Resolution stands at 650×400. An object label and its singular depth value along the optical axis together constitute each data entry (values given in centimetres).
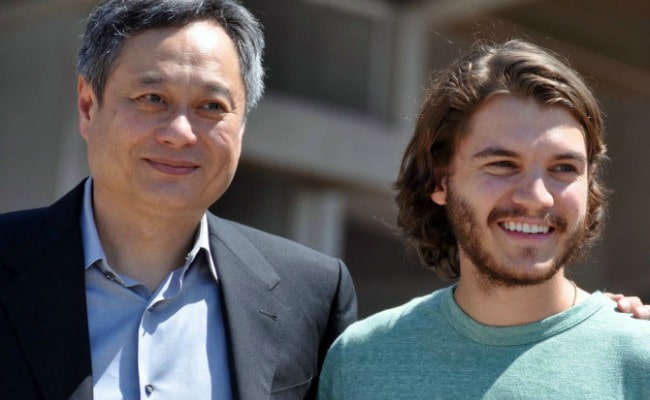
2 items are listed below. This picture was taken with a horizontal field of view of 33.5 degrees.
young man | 272
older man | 289
